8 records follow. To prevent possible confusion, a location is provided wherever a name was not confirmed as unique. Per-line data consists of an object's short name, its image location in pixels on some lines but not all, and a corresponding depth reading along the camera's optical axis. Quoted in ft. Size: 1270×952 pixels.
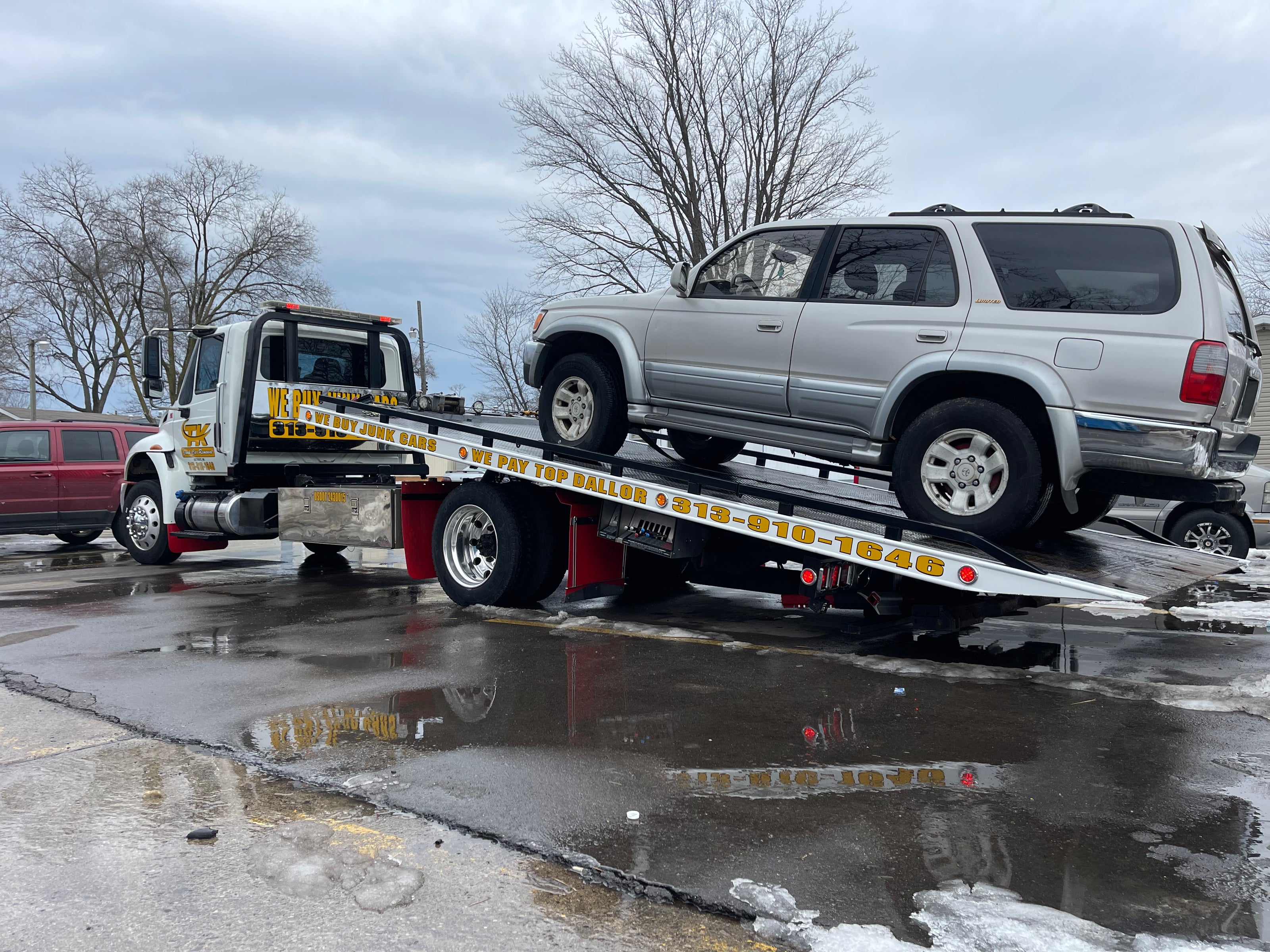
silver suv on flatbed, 16.53
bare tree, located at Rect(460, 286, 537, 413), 131.54
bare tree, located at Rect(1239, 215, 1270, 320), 96.37
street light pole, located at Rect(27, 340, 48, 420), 139.54
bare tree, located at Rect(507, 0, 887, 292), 81.46
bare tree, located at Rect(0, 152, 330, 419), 130.93
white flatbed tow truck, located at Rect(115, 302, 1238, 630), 18.93
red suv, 44.52
